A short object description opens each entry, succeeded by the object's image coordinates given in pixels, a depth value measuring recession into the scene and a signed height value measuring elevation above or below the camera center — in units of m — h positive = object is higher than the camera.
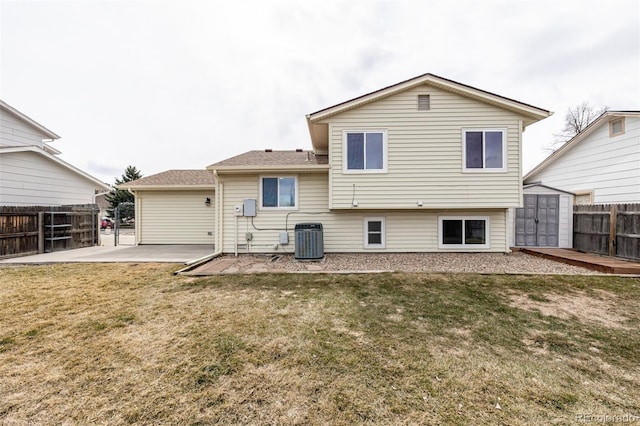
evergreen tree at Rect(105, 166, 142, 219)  26.09 +1.37
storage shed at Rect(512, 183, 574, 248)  9.09 -0.24
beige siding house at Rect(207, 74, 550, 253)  7.57 +1.75
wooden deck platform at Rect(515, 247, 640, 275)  6.03 -1.36
